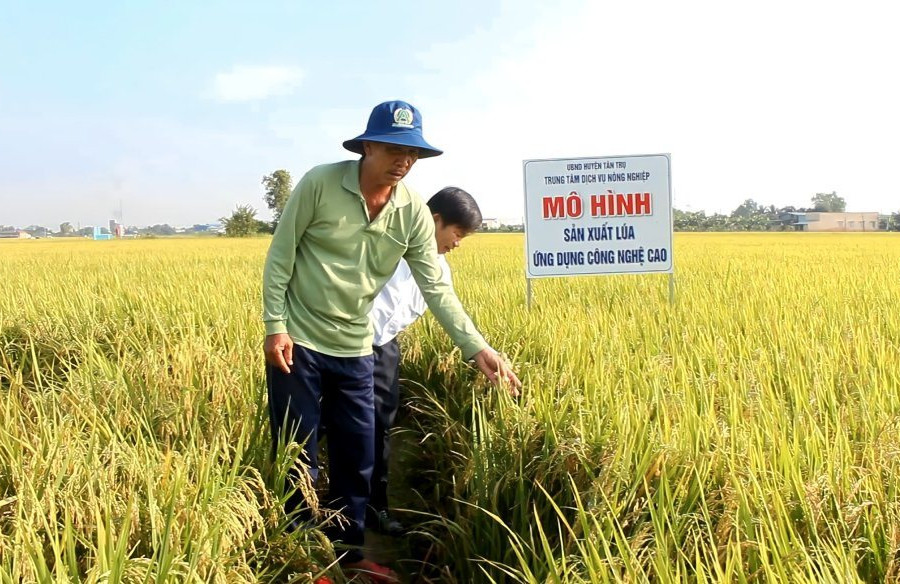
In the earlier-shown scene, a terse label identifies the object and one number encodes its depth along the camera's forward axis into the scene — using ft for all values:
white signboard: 16.55
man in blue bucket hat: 6.49
